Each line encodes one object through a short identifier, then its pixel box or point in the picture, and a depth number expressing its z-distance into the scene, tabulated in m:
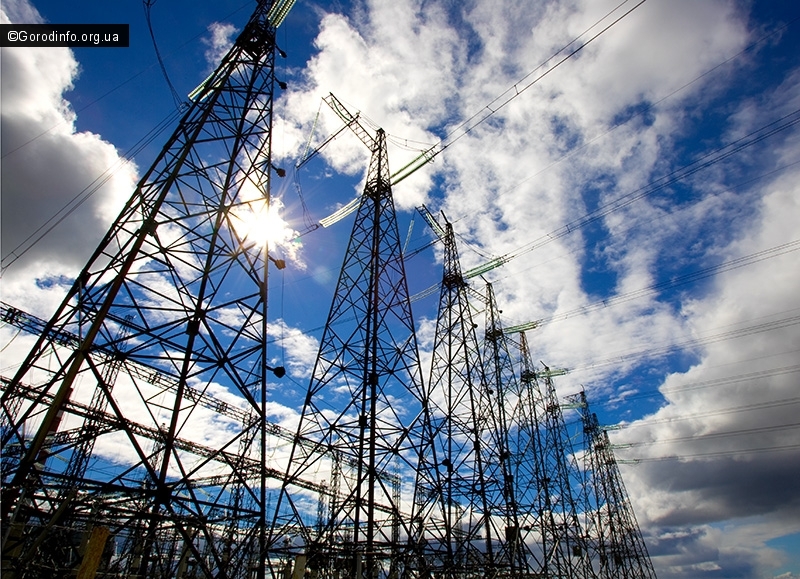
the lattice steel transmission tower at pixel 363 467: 12.62
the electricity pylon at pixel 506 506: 20.16
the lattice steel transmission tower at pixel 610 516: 40.06
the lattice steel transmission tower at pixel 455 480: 15.58
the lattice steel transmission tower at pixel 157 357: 7.49
